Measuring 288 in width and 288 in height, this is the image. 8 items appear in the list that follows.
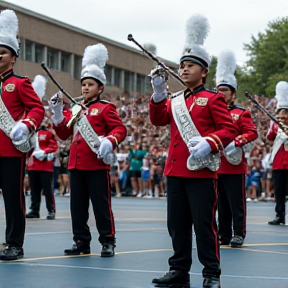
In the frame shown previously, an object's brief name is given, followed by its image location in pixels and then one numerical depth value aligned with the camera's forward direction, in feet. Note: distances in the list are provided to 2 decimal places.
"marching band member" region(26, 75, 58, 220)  60.29
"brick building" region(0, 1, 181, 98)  184.75
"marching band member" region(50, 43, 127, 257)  36.40
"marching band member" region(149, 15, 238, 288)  27.99
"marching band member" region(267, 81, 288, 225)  57.31
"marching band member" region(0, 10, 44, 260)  33.96
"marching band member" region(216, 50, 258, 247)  41.83
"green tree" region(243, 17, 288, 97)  248.11
